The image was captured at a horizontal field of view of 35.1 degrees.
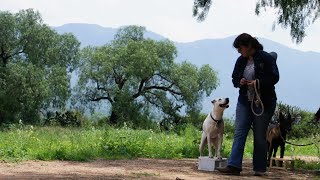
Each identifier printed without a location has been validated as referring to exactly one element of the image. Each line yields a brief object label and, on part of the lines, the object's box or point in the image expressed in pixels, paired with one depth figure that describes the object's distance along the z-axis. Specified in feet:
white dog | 24.68
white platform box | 23.75
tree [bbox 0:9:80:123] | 116.16
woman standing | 22.29
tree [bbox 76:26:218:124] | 127.95
